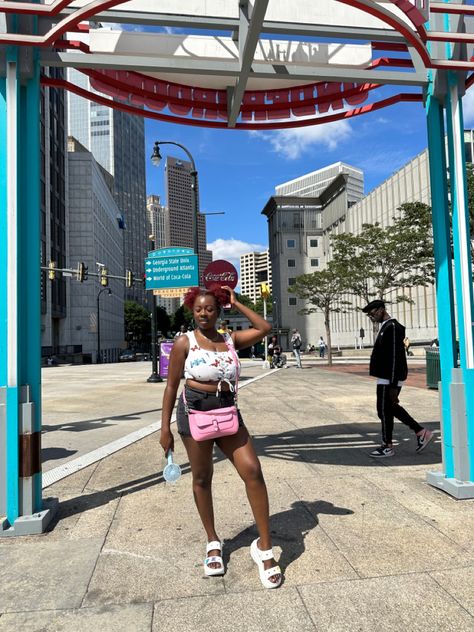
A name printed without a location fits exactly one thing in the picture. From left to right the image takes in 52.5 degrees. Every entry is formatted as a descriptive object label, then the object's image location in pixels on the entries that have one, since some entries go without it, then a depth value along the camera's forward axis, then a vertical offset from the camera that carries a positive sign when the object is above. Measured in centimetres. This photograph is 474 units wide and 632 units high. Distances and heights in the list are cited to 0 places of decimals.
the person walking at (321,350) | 4402 -131
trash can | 1244 -94
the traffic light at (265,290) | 2567 +258
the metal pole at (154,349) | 1869 -31
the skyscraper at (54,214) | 5609 +1673
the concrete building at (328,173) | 18171 +6418
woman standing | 299 -43
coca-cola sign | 648 +93
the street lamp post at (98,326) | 6273 +251
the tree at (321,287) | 3222 +351
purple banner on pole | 1752 -51
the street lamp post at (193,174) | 1853 +646
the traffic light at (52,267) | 2867 +496
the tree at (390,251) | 2127 +401
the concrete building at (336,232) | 4400 +1400
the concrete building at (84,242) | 6888 +1495
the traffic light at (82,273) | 3077 +457
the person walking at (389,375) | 578 -50
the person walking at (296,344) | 2550 -38
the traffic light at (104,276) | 3087 +445
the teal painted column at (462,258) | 436 +67
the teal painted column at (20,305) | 378 +34
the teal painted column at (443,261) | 448 +67
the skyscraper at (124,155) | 13775 +5743
